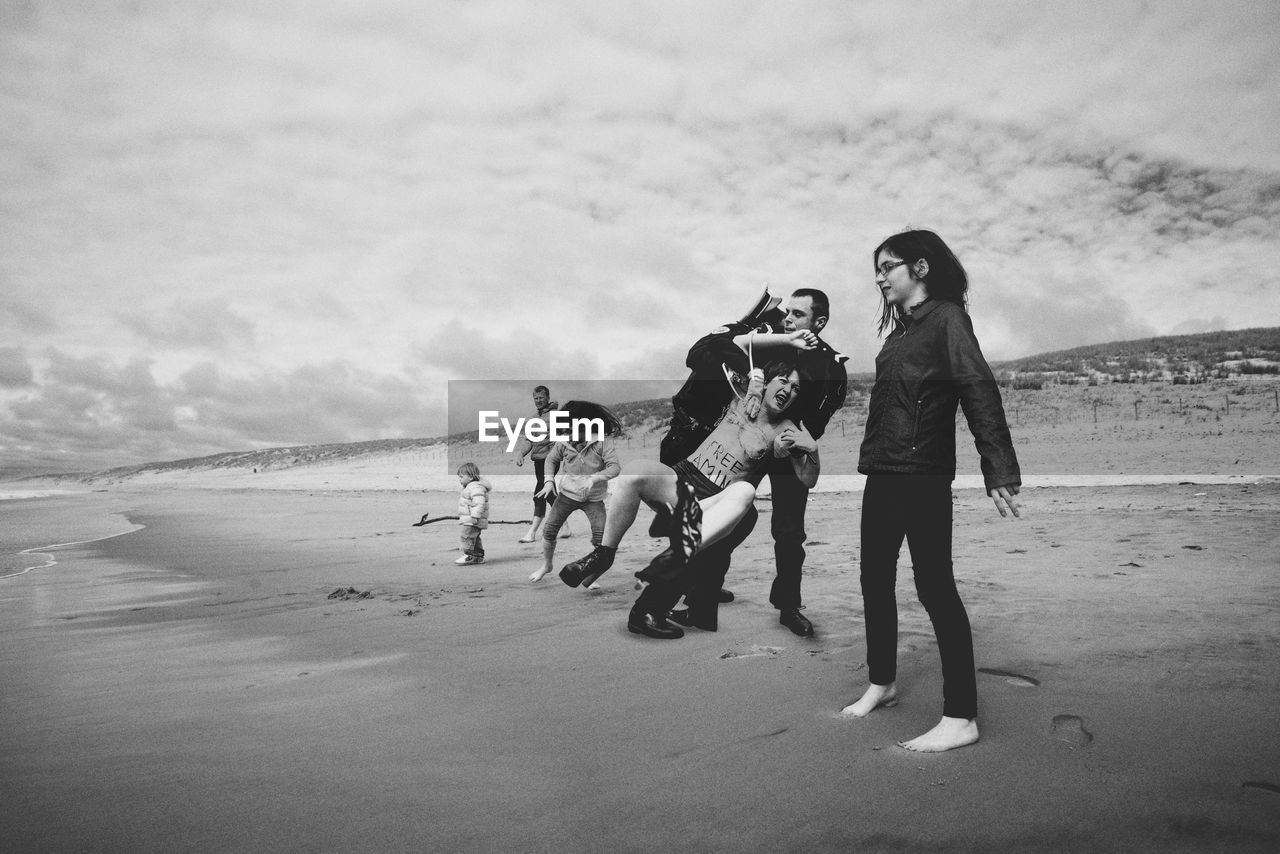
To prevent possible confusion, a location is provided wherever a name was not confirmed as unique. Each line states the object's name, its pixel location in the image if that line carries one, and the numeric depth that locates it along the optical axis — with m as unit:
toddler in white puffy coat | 6.79
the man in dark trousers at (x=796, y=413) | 3.56
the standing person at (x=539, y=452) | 8.72
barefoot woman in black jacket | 2.25
